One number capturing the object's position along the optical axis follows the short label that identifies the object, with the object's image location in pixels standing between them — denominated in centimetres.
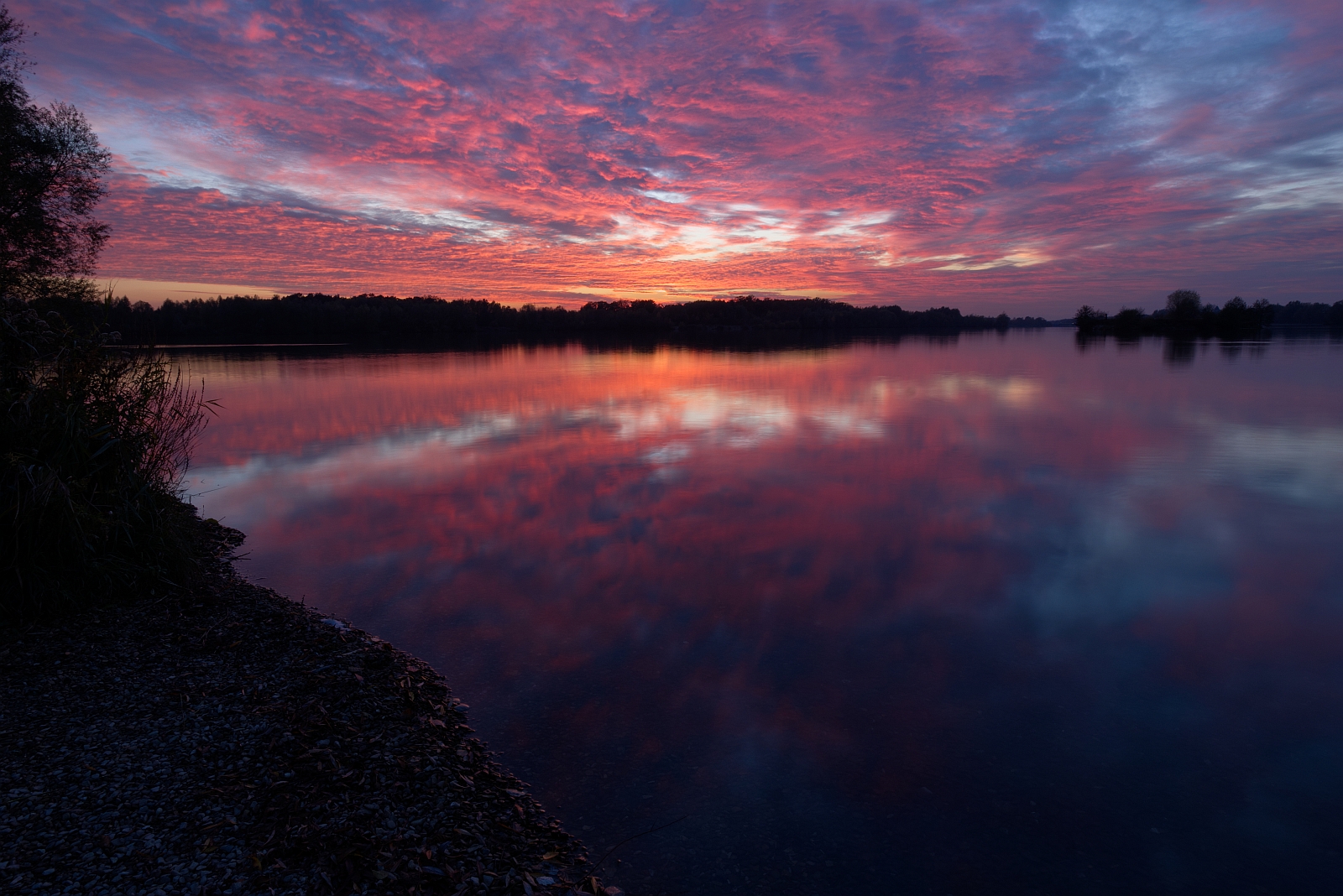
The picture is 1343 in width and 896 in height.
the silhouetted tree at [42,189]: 2127
